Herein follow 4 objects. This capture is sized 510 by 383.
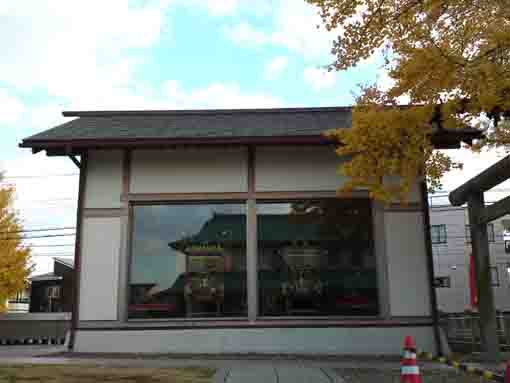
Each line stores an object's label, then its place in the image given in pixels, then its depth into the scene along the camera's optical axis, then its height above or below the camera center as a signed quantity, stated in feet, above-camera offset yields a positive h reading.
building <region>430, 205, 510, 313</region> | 123.75 +7.09
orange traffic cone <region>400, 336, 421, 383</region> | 16.55 -2.66
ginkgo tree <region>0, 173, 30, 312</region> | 82.74 +5.59
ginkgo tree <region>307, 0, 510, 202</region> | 25.08 +10.93
